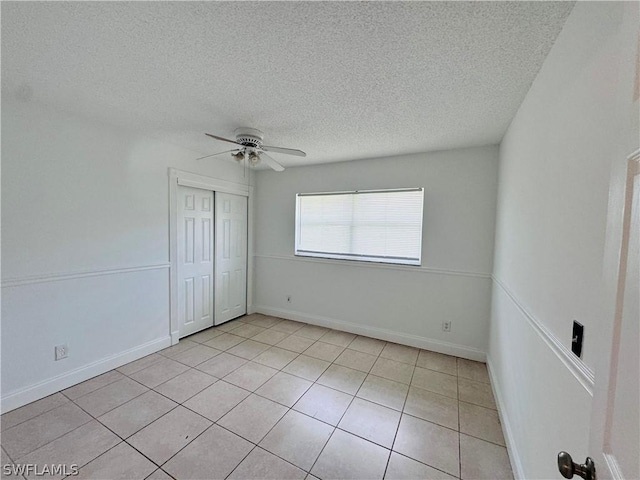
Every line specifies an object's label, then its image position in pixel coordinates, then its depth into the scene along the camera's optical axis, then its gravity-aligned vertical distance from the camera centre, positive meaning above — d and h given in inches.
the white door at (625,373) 18.8 -10.8
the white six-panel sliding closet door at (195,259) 124.0 -17.5
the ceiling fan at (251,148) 88.0 +28.3
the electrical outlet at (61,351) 84.6 -43.5
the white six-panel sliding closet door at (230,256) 143.0 -17.8
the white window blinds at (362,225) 123.0 +2.5
